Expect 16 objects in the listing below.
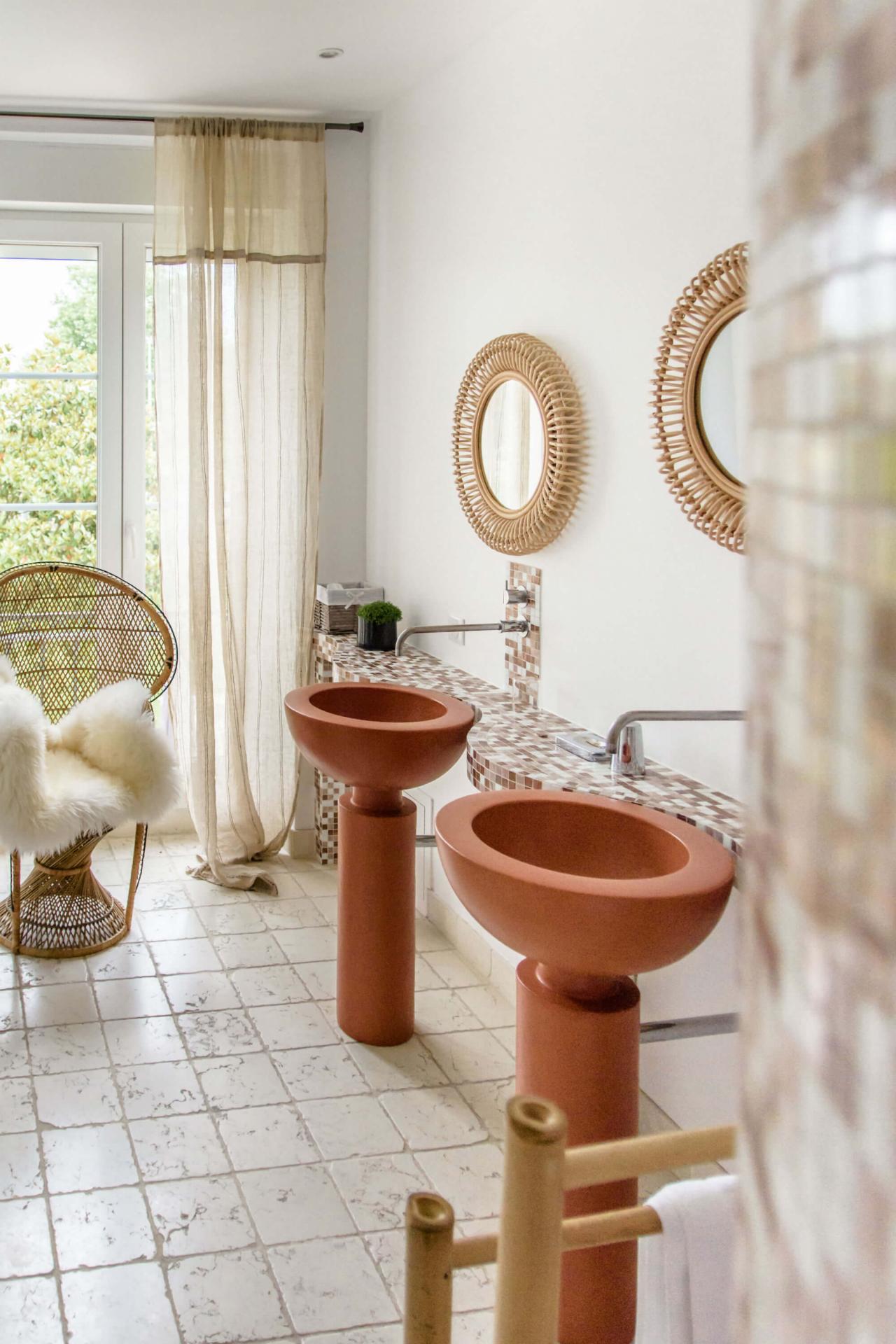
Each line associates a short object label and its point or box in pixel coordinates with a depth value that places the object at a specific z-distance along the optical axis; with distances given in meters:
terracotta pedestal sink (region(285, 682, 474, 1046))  2.64
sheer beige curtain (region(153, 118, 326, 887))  3.79
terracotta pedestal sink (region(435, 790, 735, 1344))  1.57
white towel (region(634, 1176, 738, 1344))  0.75
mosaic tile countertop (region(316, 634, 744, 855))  1.97
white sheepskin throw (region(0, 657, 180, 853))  2.86
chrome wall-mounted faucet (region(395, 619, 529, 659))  2.92
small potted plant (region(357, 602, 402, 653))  3.56
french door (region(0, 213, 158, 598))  4.08
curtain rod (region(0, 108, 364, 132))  3.76
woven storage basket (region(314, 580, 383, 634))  3.85
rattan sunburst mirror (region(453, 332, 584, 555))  2.69
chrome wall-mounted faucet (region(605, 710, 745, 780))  2.14
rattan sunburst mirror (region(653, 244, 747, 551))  2.05
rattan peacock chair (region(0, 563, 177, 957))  3.68
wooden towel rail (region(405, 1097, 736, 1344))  0.40
